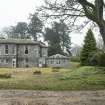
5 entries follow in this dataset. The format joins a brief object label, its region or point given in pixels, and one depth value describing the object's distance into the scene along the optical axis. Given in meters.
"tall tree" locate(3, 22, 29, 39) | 66.39
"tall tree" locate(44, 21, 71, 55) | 56.07
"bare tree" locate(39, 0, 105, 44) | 12.75
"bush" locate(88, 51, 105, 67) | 28.64
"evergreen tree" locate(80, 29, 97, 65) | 34.92
